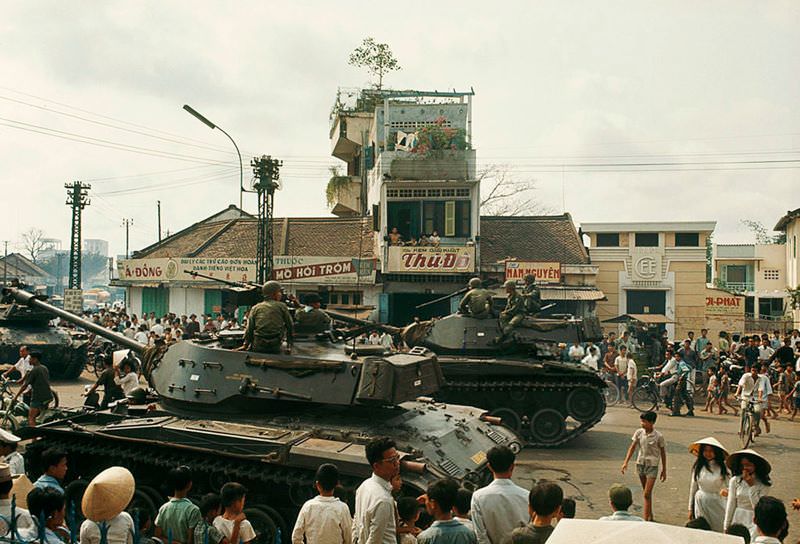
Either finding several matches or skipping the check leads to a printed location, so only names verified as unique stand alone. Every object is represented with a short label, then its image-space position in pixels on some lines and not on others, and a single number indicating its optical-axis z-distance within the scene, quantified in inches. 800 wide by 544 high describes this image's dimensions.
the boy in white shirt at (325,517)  222.7
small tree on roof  1505.9
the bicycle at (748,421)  558.3
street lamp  876.0
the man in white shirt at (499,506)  215.3
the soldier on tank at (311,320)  402.3
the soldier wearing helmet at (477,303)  582.6
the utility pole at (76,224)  1477.6
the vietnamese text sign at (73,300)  1079.6
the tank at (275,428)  315.6
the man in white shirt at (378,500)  216.4
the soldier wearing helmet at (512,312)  573.0
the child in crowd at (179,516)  242.4
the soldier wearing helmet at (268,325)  360.5
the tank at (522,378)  553.6
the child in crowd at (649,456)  368.8
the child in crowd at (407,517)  235.1
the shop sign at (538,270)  1145.4
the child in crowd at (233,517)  243.0
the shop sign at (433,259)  1124.5
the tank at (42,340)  805.9
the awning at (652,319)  1149.2
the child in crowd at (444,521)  196.7
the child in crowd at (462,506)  221.9
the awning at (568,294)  1112.3
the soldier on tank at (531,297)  586.6
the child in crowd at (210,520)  234.4
